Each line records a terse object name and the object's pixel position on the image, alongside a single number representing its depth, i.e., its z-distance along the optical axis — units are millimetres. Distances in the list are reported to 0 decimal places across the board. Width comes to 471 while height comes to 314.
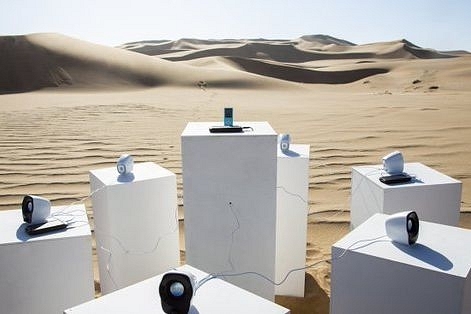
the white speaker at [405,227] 2045
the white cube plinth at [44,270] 2471
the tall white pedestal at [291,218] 3328
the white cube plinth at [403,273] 1839
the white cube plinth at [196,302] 1665
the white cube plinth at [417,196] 2932
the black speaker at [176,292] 1589
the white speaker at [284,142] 3482
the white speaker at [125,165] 3281
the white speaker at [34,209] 2629
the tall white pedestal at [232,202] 2789
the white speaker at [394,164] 3186
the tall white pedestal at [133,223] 3084
